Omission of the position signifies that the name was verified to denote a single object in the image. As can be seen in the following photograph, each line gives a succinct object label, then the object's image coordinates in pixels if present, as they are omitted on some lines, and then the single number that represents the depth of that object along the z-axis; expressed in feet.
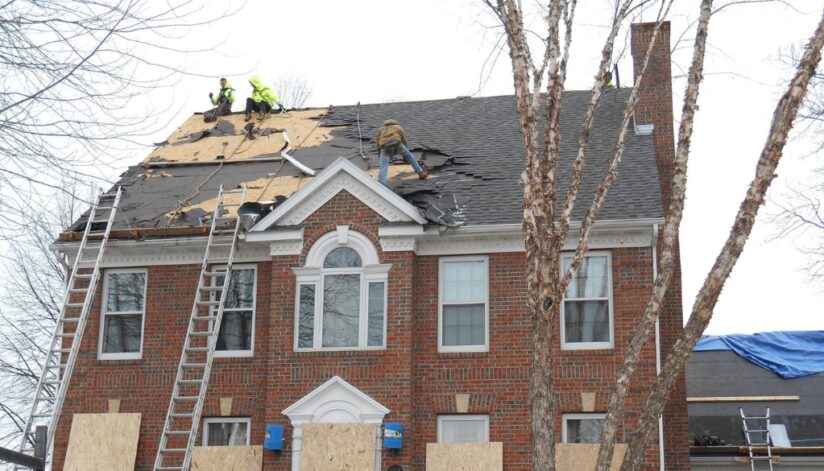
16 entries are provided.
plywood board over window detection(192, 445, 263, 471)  56.70
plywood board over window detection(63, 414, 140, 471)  58.59
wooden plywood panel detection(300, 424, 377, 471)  55.01
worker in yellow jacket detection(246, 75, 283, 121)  77.74
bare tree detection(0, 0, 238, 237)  28.84
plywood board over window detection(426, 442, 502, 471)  54.34
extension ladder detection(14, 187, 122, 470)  52.84
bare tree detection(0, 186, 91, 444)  105.19
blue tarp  72.08
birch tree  35.24
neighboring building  64.34
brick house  56.03
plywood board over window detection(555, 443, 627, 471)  53.01
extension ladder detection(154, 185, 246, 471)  54.95
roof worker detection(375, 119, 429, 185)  62.69
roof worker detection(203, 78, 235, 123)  78.49
